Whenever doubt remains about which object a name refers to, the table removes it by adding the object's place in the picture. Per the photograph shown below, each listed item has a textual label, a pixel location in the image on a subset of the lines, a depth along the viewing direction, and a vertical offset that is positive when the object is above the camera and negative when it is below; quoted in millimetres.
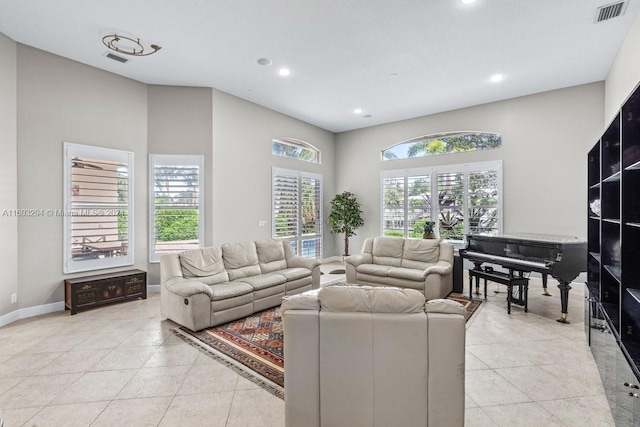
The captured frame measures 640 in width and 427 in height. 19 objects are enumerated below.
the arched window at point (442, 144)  6390 +1565
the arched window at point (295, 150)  6941 +1563
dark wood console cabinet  4234 -1078
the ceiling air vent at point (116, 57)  4283 +2224
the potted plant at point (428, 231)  6062 -321
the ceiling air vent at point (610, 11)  3219 +2185
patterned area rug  2666 -1361
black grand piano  3830 -547
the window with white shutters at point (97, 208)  4484 +100
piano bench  4215 -927
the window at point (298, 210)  6859 +110
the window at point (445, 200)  6273 +327
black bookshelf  1895 -455
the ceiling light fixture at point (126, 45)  3850 +2203
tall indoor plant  7777 -10
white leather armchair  1715 -825
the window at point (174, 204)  5312 +185
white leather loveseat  4688 -855
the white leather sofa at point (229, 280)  3635 -901
